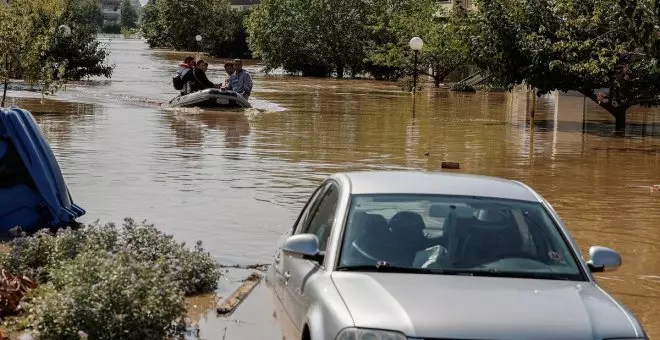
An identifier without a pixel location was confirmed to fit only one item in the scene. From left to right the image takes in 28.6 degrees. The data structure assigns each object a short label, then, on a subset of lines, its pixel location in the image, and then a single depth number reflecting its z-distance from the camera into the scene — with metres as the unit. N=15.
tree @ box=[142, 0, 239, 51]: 100.61
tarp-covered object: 12.70
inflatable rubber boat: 33.52
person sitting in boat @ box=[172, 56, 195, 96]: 34.94
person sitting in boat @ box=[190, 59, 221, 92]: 34.75
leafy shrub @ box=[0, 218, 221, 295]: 9.84
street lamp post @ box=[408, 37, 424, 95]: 36.37
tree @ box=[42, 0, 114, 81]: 51.81
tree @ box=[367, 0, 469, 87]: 55.94
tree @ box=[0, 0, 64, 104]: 23.62
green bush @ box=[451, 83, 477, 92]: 54.19
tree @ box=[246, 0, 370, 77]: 68.38
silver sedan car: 5.79
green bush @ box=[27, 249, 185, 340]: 7.53
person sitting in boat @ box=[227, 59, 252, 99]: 35.07
